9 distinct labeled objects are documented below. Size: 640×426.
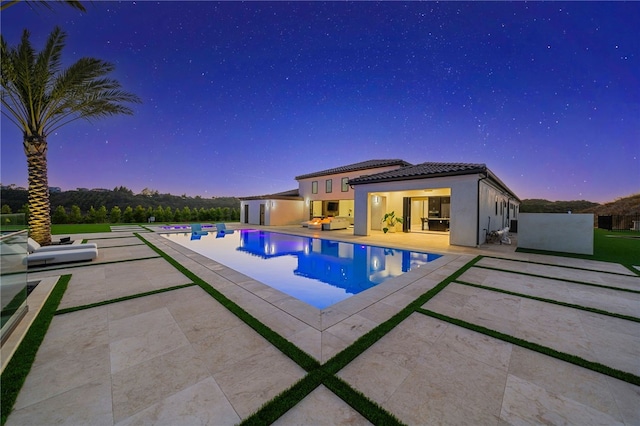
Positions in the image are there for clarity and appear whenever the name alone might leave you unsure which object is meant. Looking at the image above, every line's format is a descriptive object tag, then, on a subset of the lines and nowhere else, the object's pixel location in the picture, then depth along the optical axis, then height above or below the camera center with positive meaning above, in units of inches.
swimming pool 249.1 -80.9
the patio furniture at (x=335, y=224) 740.8 -44.0
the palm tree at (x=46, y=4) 103.6 +117.4
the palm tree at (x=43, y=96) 307.9 +171.4
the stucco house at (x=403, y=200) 439.2 +34.5
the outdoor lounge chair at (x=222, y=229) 712.7 -59.1
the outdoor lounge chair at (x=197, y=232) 629.9 -65.4
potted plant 672.9 -29.3
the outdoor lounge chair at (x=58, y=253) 265.3 -53.9
